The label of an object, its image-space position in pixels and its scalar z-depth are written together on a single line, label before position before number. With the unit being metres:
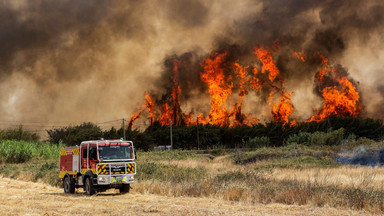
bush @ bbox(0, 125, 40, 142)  106.04
